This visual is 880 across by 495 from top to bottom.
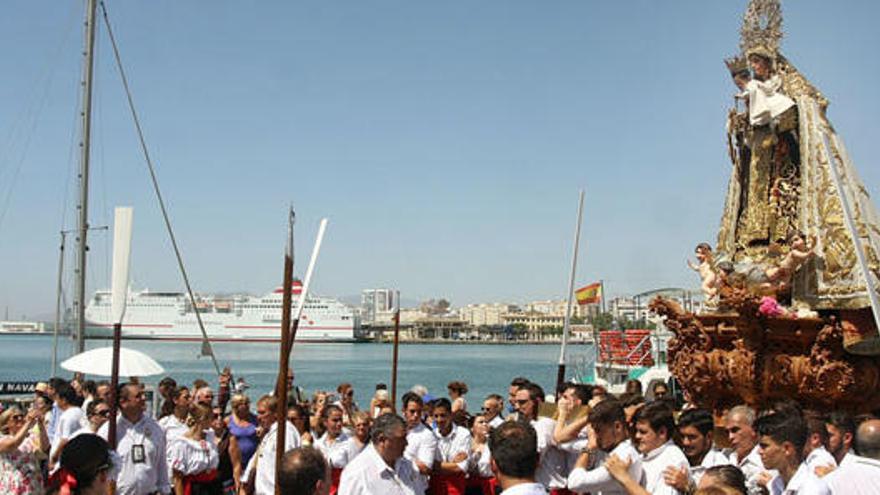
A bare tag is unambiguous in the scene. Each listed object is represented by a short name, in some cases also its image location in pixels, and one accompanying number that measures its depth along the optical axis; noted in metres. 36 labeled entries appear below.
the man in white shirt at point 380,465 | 5.57
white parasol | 8.39
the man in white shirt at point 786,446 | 4.75
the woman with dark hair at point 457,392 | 9.88
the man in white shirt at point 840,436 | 5.82
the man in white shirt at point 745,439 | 5.62
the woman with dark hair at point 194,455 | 8.02
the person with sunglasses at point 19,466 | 5.48
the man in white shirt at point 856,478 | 4.44
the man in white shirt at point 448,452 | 7.86
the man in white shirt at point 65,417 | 7.97
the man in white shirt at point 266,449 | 7.20
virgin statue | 9.70
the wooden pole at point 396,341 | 12.75
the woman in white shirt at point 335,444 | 7.66
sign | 15.72
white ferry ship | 119.75
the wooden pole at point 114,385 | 6.92
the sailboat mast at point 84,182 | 15.30
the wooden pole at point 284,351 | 6.13
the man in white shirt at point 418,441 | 7.46
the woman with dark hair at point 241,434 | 8.61
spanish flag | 28.34
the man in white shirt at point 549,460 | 6.68
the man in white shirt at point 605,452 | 5.20
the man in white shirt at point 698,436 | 5.93
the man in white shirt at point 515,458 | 4.21
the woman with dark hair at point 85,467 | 4.31
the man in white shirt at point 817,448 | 5.21
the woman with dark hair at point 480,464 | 8.12
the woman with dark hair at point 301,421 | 8.35
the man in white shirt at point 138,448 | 6.88
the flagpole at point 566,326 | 9.35
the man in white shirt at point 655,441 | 5.21
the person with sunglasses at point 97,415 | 7.70
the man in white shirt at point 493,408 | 8.53
